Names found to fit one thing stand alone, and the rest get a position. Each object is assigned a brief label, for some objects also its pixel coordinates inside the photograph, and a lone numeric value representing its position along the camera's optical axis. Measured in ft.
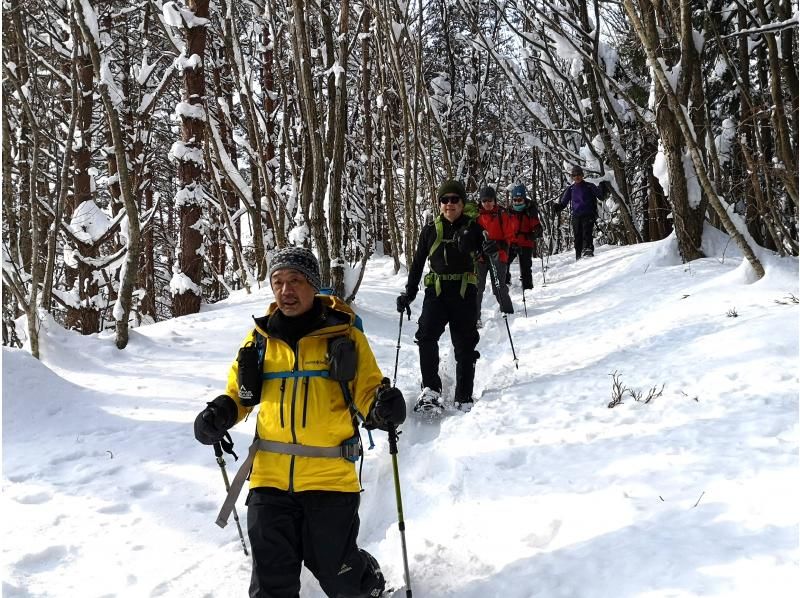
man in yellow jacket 8.04
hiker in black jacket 16.15
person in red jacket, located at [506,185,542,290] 32.30
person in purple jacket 38.37
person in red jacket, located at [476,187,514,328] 28.66
